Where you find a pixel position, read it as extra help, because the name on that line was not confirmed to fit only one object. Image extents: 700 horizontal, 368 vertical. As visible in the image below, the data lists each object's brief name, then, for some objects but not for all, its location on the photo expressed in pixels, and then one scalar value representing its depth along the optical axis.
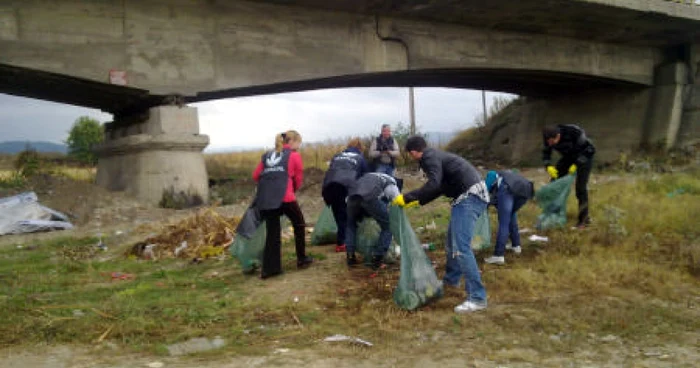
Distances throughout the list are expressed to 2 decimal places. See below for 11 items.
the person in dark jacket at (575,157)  7.25
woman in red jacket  5.79
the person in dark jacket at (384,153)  8.54
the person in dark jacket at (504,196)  5.95
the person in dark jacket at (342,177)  6.45
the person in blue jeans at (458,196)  4.49
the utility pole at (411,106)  31.42
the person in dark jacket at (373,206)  5.79
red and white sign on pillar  9.37
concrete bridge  9.23
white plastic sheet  9.19
